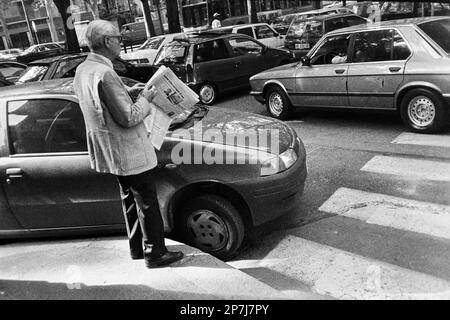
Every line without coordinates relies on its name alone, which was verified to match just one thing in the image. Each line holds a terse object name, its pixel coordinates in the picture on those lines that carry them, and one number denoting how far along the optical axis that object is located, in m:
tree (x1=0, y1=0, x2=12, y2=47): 51.12
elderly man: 2.80
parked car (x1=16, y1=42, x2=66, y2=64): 20.40
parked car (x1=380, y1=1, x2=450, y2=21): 15.52
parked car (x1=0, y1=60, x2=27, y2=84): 12.62
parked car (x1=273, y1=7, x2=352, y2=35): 17.52
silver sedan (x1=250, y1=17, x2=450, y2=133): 6.18
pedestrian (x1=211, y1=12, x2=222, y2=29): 17.77
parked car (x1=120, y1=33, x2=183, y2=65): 14.50
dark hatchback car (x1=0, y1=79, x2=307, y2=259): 3.68
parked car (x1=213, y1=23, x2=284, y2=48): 14.76
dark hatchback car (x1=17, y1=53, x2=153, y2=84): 8.86
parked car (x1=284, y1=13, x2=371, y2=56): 12.99
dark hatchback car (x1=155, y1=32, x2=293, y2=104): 10.30
